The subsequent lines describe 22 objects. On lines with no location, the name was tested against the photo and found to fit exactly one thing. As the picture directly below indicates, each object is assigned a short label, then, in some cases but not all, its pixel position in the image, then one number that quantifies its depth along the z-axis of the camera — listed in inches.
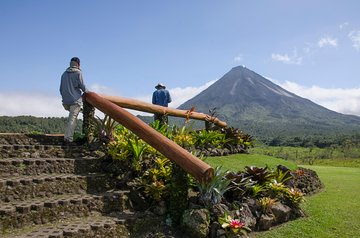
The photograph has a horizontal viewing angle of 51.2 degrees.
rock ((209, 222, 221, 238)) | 202.2
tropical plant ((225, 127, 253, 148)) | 447.5
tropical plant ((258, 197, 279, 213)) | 234.5
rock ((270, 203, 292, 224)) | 240.4
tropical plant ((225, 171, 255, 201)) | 234.7
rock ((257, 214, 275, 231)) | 227.8
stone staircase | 186.5
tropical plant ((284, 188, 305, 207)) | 257.4
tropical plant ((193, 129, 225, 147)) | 388.2
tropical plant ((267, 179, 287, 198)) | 255.1
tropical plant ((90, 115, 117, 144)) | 298.5
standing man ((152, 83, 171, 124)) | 457.7
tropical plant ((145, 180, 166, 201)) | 227.0
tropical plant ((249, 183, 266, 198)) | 244.2
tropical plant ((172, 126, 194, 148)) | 313.6
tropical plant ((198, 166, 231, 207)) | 213.2
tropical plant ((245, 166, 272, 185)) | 260.1
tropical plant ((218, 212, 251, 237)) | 199.8
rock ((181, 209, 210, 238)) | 200.1
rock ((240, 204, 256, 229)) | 219.7
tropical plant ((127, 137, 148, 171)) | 254.2
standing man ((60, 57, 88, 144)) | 314.3
